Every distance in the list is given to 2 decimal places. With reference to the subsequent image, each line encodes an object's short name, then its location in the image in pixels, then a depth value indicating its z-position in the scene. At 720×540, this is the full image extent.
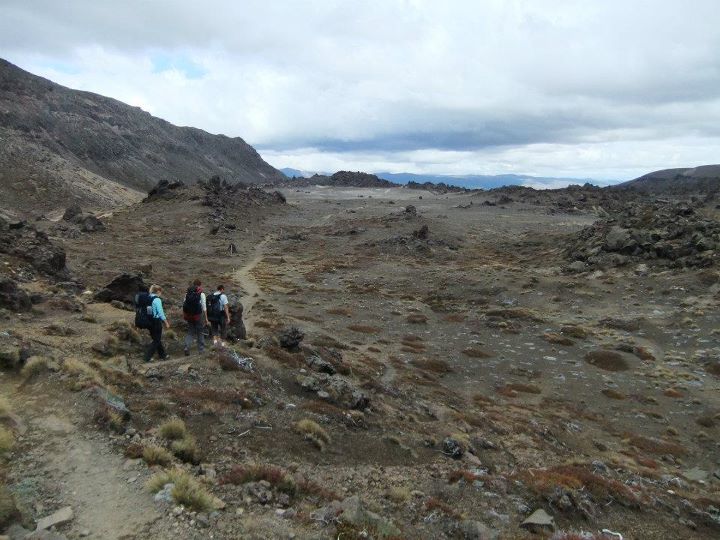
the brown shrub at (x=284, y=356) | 20.07
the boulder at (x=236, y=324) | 22.77
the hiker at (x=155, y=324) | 17.39
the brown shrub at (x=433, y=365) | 29.64
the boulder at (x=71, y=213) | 73.44
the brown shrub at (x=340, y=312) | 42.31
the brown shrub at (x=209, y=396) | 13.98
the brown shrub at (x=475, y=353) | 33.75
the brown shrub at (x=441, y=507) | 10.67
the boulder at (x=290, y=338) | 22.14
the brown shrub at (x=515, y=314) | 42.56
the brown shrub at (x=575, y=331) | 37.91
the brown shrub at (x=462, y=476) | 12.80
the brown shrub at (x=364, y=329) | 37.19
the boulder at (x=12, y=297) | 19.34
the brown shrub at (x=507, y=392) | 26.44
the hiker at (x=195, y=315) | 18.73
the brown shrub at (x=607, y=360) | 31.69
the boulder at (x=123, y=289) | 25.88
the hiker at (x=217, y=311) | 20.61
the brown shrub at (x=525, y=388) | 27.27
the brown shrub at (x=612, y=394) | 27.06
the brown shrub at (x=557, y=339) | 36.53
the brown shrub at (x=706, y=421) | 23.69
